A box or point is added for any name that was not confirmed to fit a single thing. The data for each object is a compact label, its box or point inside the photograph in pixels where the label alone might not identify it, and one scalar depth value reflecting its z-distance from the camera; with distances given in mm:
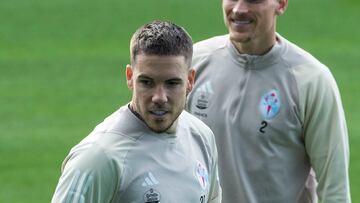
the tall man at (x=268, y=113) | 13281
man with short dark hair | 10648
